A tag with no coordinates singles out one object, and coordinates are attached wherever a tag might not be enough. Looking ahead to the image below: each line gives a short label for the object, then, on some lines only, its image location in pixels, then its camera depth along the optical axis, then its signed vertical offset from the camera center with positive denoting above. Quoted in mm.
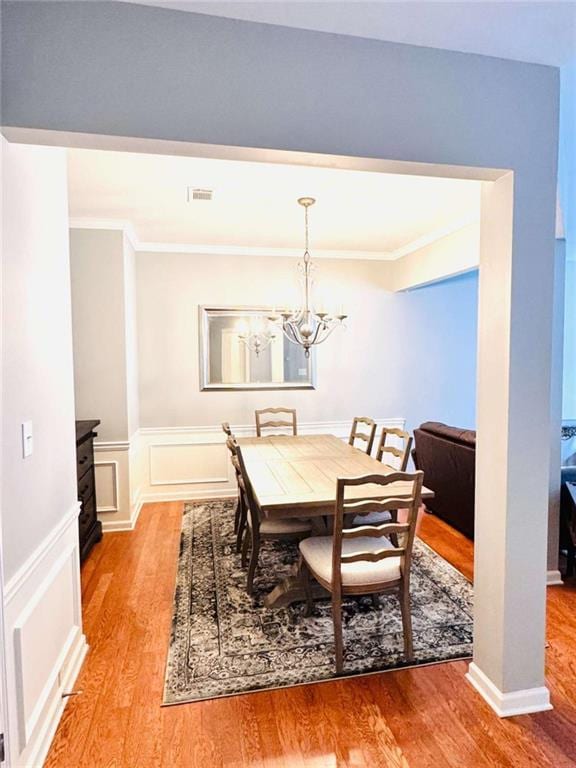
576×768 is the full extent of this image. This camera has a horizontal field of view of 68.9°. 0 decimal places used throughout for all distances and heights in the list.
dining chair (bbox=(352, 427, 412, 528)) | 2891 -1028
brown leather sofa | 3398 -947
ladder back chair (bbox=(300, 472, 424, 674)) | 1960 -1009
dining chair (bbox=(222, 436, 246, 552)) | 2848 -1121
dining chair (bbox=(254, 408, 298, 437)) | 4262 -626
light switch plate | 1541 -281
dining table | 2275 -736
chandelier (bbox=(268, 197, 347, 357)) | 3240 +368
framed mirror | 4598 +107
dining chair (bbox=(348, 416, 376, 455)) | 3678 -671
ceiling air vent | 3037 +1253
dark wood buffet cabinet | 3176 -1005
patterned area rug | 2002 -1488
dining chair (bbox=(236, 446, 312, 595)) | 2676 -1083
